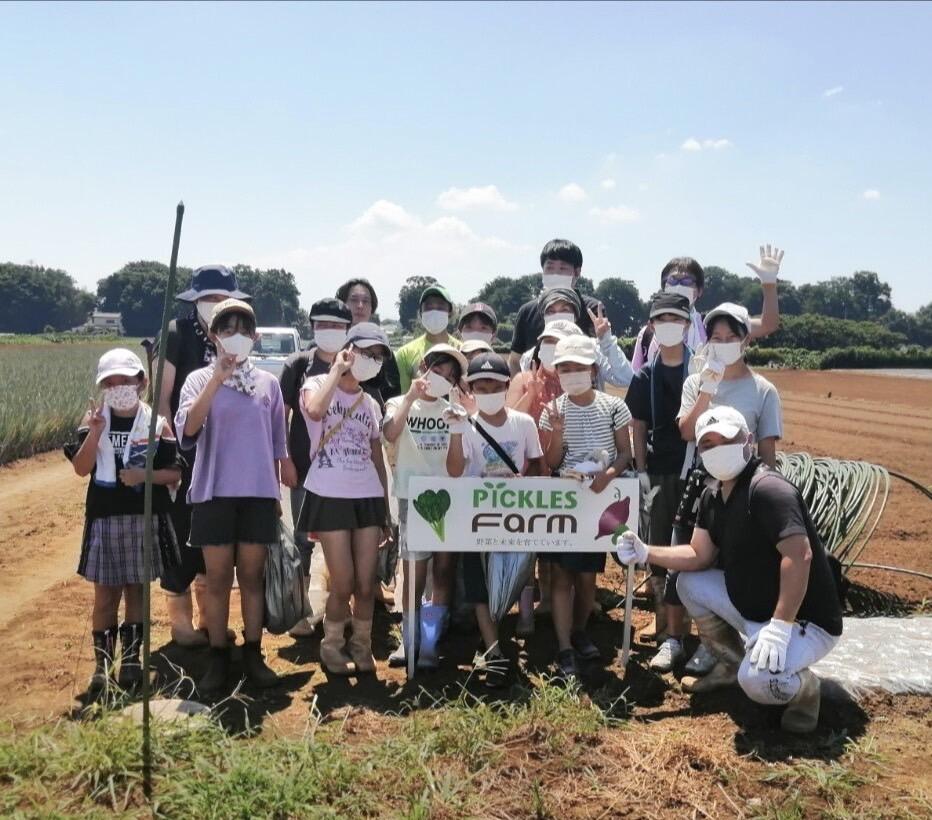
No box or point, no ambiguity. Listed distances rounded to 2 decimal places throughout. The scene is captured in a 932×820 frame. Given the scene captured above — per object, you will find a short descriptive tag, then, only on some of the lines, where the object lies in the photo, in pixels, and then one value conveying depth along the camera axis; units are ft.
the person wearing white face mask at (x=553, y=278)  17.39
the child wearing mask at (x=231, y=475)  12.60
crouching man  11.19
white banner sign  13.64
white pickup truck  51.03
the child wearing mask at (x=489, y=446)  13.70
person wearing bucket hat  14.14
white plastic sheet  12.57
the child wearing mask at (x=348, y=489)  13.61
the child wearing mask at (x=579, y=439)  13.89
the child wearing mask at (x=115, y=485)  13.08
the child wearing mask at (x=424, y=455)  13.56
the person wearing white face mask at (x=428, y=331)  16.48
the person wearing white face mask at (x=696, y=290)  15.19
